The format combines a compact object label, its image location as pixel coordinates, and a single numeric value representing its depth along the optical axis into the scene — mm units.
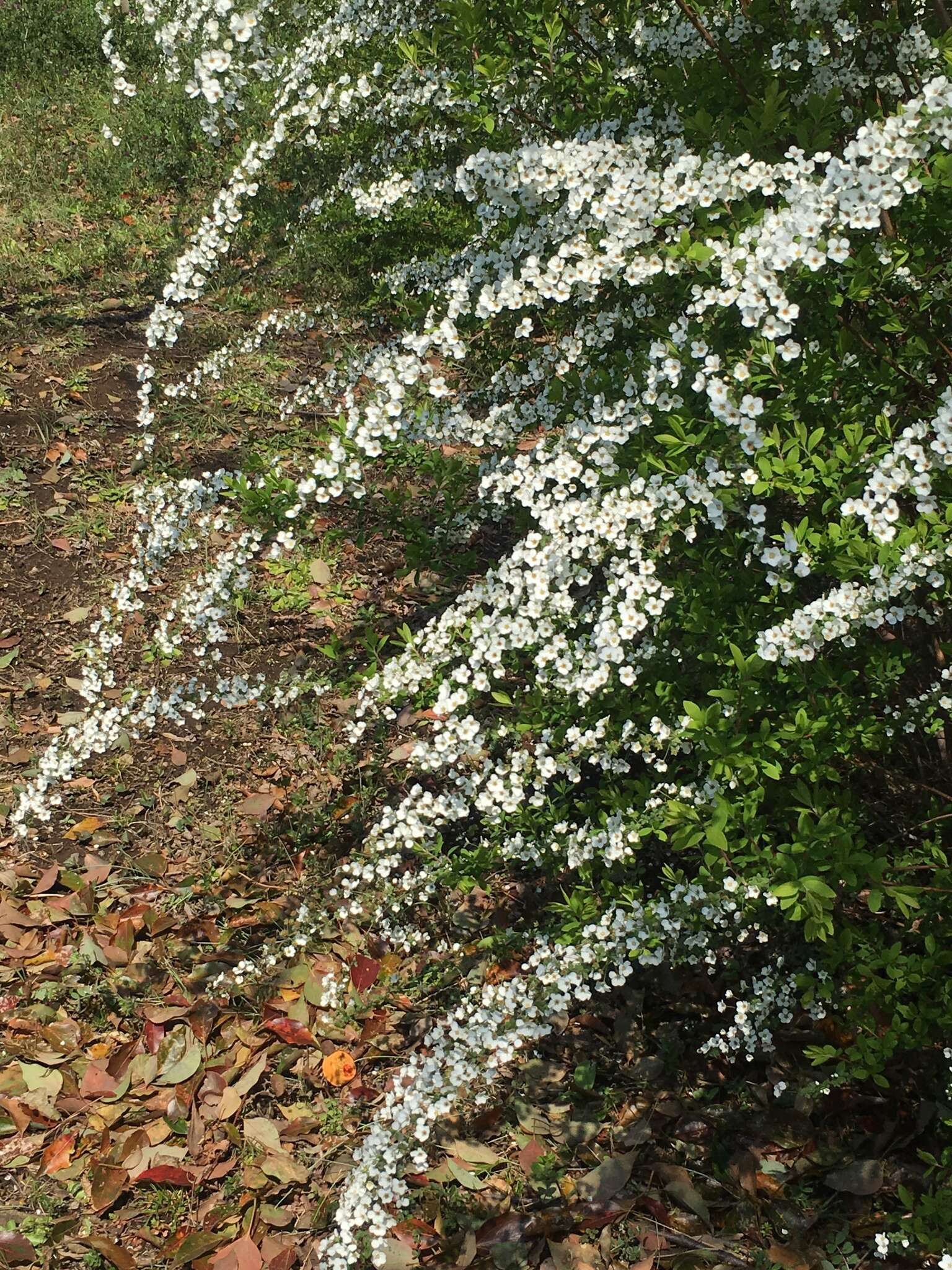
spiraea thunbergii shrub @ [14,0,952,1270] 2361
